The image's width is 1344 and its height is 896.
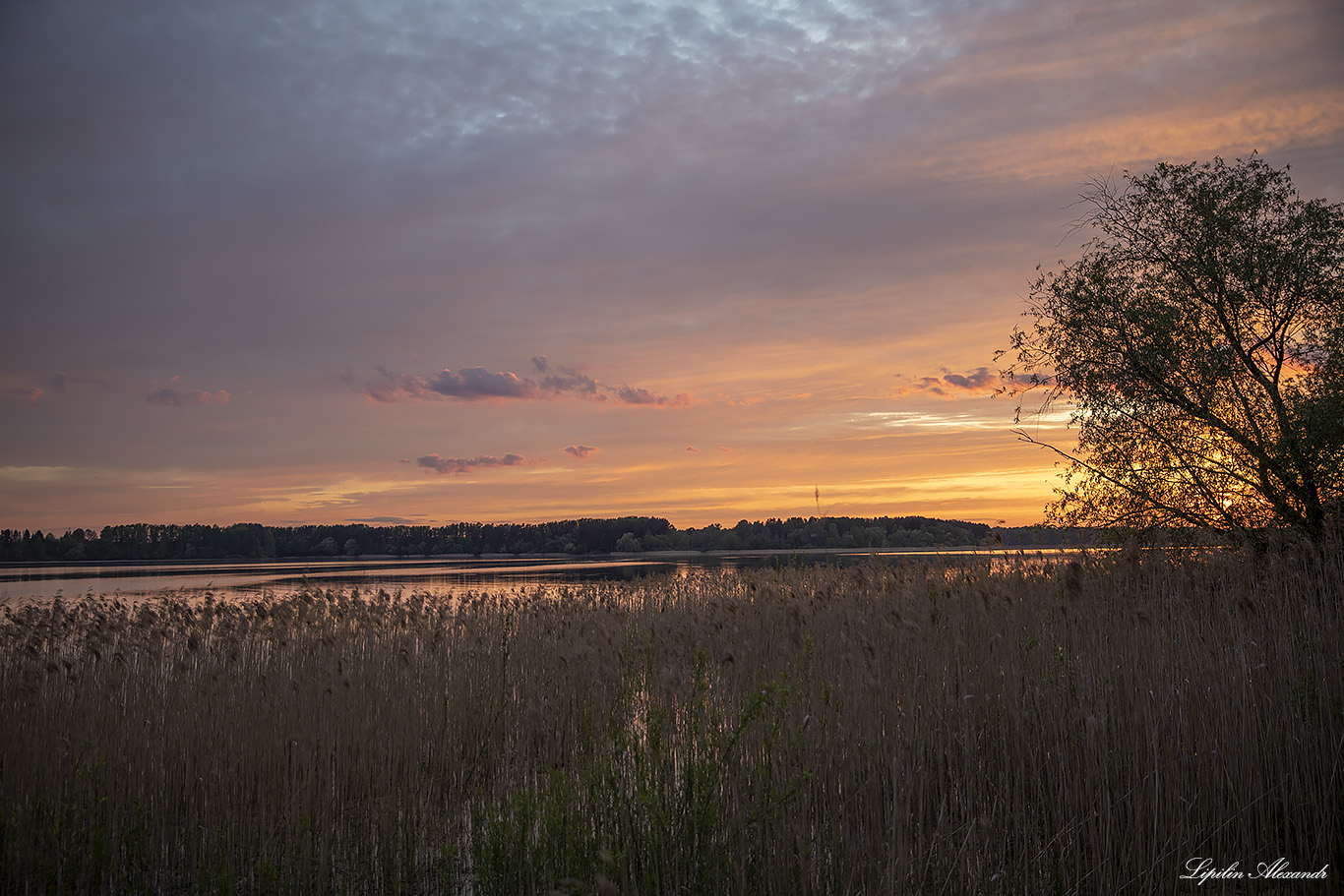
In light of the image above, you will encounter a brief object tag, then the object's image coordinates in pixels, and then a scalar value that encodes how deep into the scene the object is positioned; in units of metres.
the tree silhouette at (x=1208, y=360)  11.94
